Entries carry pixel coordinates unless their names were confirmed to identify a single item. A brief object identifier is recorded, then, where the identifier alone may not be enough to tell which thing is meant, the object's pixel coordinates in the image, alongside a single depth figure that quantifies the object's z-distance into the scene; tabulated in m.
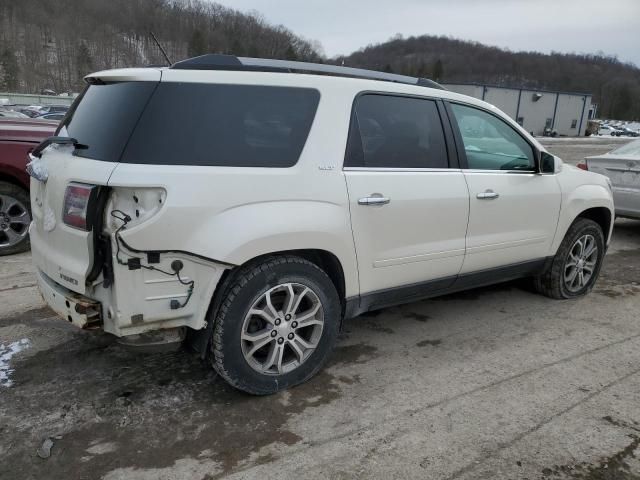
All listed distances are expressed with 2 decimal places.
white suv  2.57
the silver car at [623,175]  6.98
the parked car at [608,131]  77.57
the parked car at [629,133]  74.51
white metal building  58.94
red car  5.62
